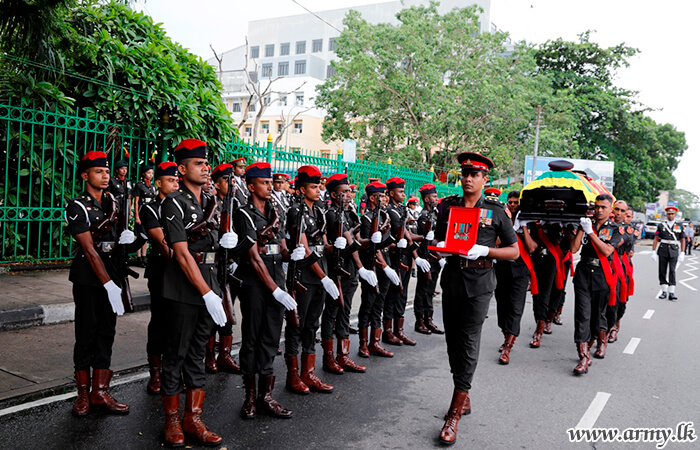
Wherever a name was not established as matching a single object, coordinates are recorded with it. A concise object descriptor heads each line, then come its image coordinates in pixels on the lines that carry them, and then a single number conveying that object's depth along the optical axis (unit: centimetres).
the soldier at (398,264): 660
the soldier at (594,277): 625
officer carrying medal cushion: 429
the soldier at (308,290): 482
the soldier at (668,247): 1216
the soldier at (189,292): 370
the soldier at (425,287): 759
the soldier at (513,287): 651
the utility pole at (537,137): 2291
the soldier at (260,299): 426
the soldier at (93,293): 415
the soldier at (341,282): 551
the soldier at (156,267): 384
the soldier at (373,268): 606
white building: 4459
